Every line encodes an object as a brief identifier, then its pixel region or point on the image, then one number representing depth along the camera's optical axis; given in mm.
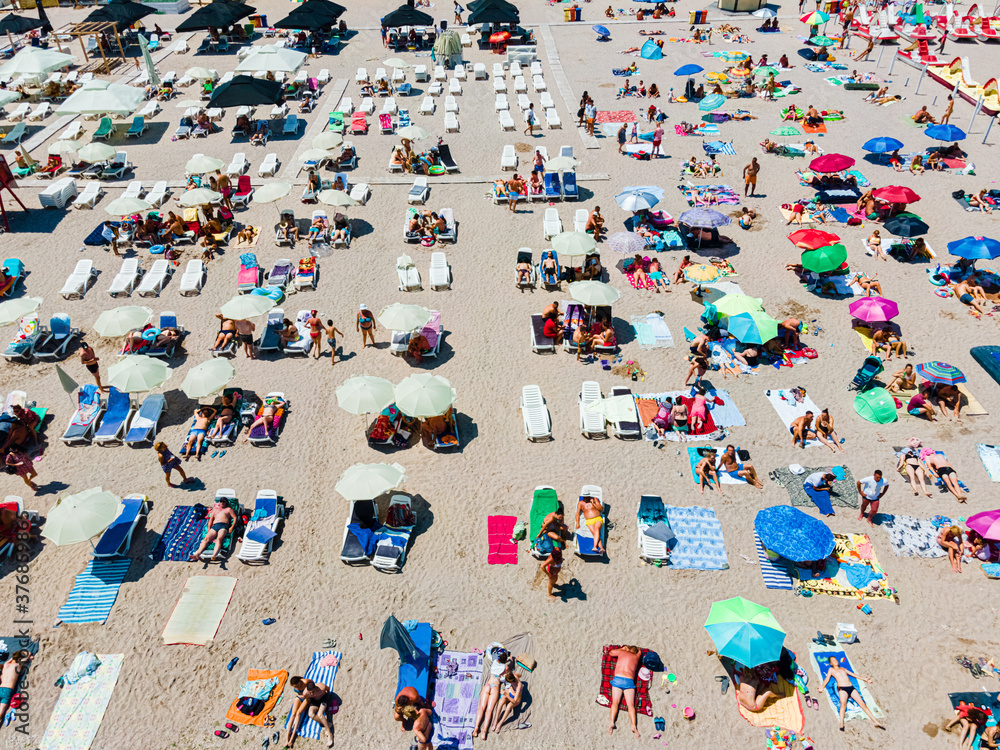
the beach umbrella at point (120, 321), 14838
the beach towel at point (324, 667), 9602
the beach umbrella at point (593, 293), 15047
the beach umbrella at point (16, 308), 15281
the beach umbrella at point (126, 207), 19438
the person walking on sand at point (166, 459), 11973
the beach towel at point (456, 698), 9000
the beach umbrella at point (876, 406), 13461
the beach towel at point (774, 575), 10680
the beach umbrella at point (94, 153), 23062
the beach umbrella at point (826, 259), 16442
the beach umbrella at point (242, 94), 25859
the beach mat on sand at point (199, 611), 10148
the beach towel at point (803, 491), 11952
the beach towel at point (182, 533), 11250
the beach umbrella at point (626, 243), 17312
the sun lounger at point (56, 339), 15556
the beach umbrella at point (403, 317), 14773
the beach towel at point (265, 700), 9164
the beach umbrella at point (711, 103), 26845
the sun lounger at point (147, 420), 13320
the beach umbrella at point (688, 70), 29458
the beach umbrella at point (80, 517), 10492
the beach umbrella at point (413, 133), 23812
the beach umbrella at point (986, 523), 10672
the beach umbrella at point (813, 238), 17141
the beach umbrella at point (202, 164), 22141
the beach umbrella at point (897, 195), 19031
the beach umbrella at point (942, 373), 13461
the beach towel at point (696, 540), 11023
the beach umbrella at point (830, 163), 20938
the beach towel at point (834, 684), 9062
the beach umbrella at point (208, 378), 13188
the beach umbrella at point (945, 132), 22281
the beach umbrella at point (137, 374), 13289
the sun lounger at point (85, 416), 13398
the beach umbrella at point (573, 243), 16844
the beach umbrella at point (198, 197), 19859
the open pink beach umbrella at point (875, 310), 15141
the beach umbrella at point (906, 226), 18766
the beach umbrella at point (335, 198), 19891
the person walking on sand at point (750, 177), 20938
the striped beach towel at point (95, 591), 10461
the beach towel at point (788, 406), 13625
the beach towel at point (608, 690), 9234
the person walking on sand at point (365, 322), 15438
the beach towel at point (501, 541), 11188
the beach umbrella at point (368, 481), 11148
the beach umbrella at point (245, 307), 15047
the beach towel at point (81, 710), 9031
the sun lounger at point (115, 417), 13359
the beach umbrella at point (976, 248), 16359
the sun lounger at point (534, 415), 13219
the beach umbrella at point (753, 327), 14528
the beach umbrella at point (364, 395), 12785
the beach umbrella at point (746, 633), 8992
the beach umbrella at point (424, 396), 12500
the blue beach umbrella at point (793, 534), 10406
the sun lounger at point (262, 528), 11172
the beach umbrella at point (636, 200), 18641
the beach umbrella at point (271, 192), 20188
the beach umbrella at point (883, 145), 22469
